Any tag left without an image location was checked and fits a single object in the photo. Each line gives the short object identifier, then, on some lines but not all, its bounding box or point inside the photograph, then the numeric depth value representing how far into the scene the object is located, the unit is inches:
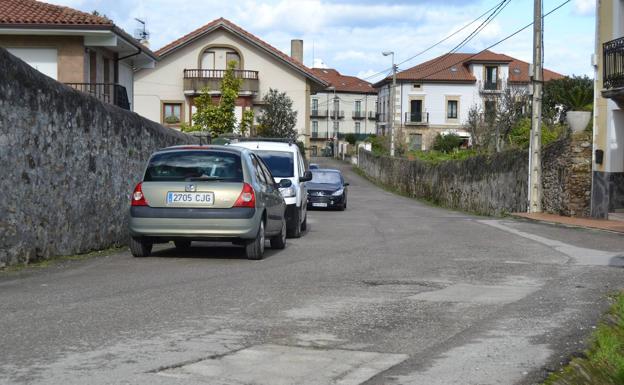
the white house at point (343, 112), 4810.5
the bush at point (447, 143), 3115.2
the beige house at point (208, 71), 2160.4
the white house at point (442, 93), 3417.8
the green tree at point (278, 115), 2086.6
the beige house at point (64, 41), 967.0
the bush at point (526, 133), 1283.2
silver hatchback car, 460.4
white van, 663.8
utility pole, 1071.6
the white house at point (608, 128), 979.3
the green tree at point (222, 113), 1368.1
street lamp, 2409.9
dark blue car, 1170.6
